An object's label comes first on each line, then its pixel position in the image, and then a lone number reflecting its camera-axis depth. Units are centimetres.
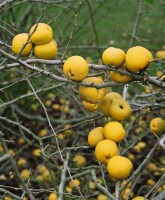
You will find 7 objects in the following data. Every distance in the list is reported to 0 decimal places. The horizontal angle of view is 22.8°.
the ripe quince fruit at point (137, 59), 167
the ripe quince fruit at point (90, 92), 180
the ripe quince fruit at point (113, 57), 168
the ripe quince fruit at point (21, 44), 176
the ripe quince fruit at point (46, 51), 175
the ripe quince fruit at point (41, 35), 174
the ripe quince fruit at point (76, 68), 166
